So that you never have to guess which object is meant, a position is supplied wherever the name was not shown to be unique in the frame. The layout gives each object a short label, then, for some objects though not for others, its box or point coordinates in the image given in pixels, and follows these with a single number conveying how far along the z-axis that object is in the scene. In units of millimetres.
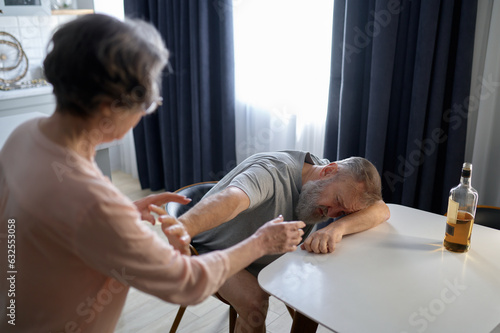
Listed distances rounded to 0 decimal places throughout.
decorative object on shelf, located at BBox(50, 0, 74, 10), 3973
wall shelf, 3783
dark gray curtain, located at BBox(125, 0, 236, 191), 3354
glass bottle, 1544
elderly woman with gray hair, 876
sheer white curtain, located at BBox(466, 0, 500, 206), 2271
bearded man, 1567
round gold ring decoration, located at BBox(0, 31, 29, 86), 3809
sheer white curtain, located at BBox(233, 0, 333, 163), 2914
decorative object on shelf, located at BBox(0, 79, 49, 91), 3711
